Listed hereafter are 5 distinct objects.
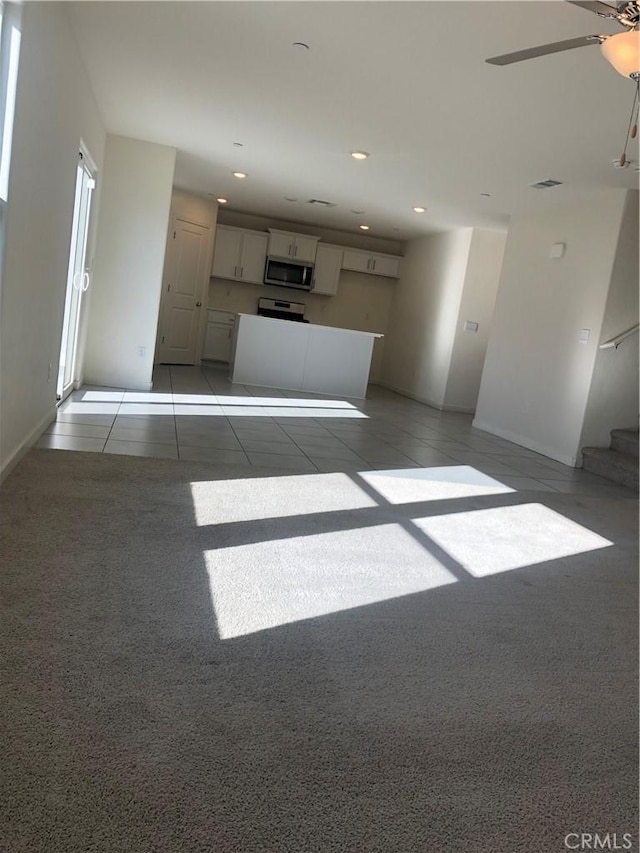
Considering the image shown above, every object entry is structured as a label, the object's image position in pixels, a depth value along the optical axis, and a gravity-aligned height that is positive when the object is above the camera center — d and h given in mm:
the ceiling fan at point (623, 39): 2125 +1034
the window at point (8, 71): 2777 +862
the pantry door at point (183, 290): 9633 +235
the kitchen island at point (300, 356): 8891 -441
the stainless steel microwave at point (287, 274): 10812 +748
